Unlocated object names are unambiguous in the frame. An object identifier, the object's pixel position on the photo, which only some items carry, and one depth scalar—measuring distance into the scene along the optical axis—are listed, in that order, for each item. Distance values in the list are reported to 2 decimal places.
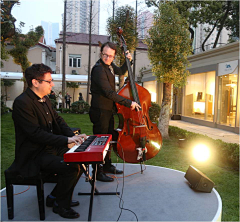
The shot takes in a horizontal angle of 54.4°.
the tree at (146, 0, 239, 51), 15.09
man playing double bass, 2.74
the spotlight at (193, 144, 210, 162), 4.89
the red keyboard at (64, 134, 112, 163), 1.67
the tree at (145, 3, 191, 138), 5.86
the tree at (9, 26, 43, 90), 12.58
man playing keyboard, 1.92
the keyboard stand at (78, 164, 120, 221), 1.92
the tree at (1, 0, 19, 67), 8.69
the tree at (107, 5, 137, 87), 9.92
